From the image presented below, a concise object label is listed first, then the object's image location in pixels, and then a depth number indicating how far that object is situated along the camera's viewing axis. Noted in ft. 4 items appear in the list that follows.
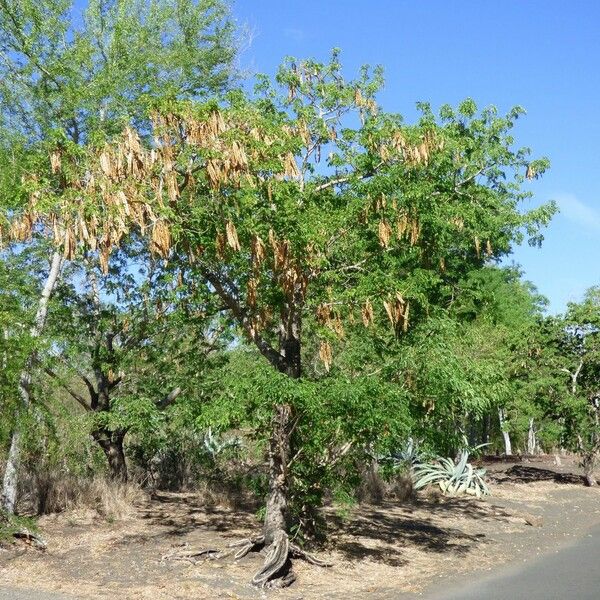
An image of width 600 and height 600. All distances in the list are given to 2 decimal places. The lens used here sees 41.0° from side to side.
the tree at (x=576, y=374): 74.38
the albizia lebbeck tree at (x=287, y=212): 33.94
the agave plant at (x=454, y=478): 68.80
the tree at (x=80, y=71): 49.11
